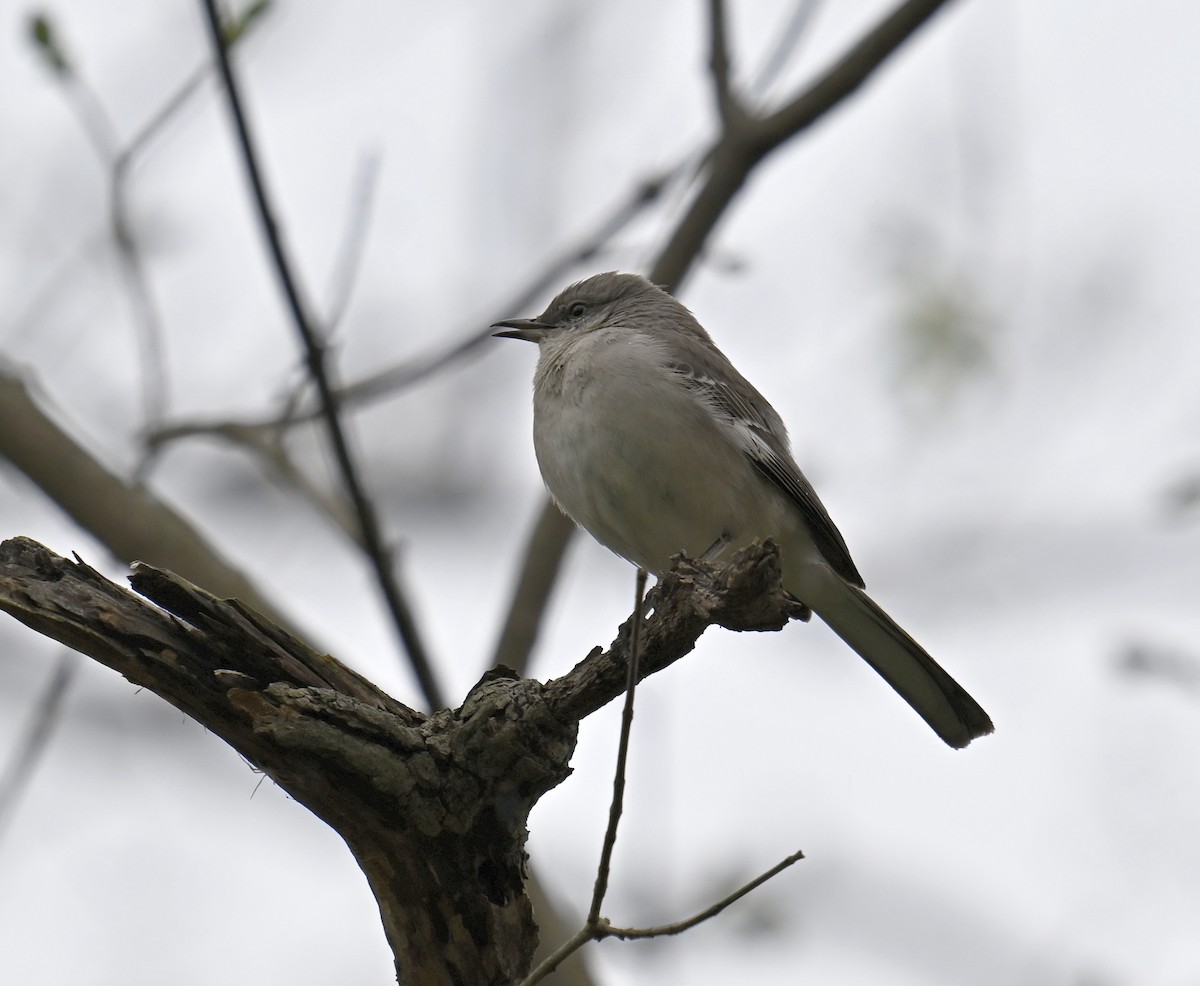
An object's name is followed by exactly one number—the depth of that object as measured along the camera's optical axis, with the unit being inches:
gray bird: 437.4
